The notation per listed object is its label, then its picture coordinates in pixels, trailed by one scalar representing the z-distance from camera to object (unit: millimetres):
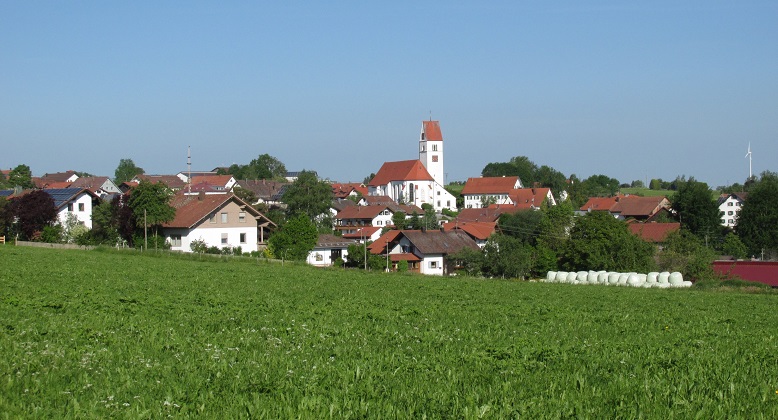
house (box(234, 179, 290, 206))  163700
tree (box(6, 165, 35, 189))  165000
